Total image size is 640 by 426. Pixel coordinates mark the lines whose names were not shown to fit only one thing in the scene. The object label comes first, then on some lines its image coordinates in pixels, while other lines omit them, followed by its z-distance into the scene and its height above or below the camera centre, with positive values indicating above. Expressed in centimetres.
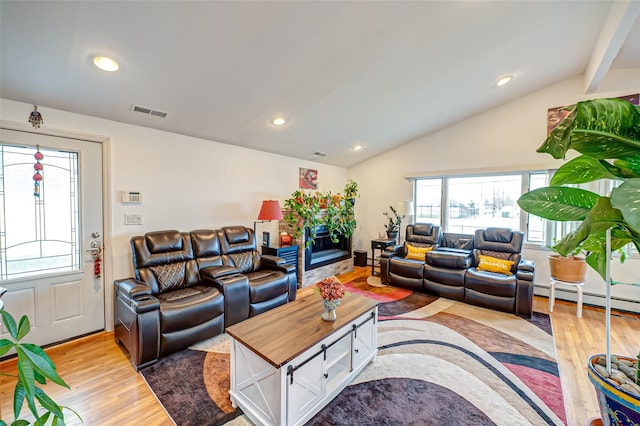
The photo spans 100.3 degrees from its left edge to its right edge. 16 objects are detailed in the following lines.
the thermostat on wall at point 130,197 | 303 +8
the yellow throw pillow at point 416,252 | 454 -77
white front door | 243 -30
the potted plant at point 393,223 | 543 -32
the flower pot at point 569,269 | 338 -77
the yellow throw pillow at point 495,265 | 378 -82
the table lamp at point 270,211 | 398 -8
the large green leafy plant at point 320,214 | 452 -13
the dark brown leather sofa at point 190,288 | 236 -91
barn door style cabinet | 163 -109
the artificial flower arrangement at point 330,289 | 205 -65
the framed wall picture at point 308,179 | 532 +56
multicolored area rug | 182 -141
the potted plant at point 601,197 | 87 +7
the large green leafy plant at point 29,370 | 77 -50
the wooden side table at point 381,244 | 509 -70
